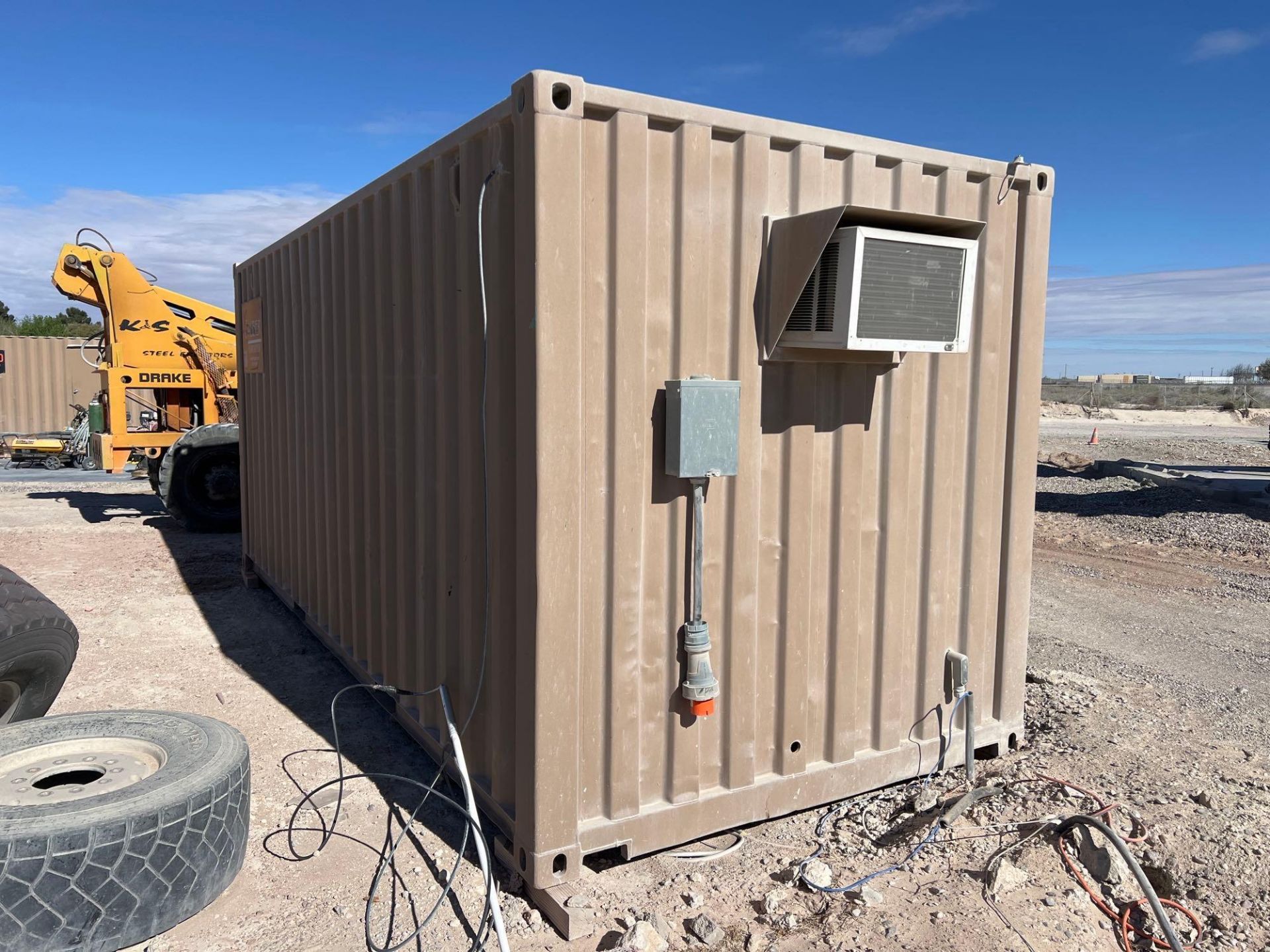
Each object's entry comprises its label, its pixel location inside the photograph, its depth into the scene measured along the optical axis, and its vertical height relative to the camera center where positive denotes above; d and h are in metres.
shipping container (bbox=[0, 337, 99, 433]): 22.02 +0.00
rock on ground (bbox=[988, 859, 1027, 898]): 3.31 -1.73
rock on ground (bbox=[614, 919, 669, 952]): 2.98 -1.77
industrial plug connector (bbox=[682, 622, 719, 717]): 3.46 -1.04
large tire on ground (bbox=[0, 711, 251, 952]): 2.75 -1.38
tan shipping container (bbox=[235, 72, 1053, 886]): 3.18 -0.33
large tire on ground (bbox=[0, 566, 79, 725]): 3.75 -1.10
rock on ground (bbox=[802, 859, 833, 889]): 3.42 -1.78
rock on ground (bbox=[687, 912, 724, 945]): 3.10 -1.80
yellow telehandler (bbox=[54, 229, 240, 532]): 11.62 +0.33
